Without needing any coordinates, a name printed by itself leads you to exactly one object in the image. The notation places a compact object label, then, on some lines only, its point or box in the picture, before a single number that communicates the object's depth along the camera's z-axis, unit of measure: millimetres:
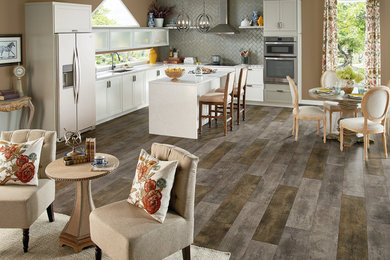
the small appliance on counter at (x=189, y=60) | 10578
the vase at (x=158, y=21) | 10555
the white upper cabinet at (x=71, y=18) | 6512
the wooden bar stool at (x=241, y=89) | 7777
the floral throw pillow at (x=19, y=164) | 3635
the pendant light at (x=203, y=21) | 10062
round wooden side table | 3463
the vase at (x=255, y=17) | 9834
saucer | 3465
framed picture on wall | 6309
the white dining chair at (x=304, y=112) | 6742
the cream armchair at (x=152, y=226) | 2904
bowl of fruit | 7211
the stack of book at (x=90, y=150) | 3623
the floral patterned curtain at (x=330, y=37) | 9273
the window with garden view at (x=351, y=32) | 9422
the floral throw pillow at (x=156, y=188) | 3096
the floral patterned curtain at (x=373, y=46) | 8901
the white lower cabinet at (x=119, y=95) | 8016
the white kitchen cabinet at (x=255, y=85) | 9818
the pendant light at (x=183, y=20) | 10359
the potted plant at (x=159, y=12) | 10578
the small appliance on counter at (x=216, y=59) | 10364
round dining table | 6371
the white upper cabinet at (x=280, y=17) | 9266
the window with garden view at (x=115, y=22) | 8938
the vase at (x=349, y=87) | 6566
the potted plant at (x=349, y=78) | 6590
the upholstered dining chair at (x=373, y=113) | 5863
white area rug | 3434
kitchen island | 7012
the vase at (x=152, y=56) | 10539
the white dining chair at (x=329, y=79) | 7844
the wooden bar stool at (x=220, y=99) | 7137
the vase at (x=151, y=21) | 10368
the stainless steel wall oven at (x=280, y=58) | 9398
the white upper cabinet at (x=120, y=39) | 8906
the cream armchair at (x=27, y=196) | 3385
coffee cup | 3477
